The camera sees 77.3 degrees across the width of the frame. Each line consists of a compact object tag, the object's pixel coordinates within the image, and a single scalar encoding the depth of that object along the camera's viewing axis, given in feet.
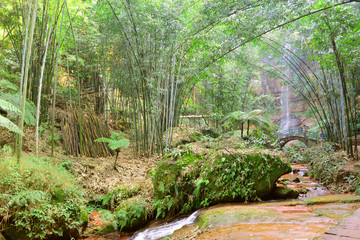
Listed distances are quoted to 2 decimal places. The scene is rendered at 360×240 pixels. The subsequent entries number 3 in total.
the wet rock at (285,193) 11.85
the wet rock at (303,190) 14.21
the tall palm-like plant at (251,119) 26.63
